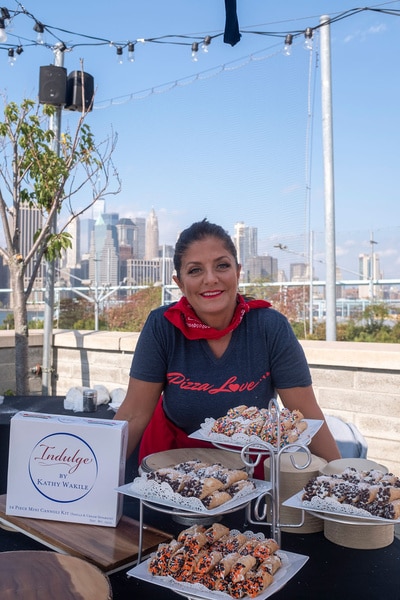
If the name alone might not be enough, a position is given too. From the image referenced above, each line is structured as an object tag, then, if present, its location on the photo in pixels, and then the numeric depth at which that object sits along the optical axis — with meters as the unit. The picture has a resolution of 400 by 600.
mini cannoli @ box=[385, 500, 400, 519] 0.96
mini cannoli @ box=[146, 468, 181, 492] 1.03
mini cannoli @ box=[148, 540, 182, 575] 0.88
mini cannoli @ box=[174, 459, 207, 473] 1.13
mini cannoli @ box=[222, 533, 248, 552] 0.92
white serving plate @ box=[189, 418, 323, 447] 1.09
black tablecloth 0.95
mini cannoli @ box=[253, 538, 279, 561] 0.89
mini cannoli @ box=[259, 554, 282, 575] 0.85
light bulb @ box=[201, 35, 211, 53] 4.52
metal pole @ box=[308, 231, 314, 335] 5.21
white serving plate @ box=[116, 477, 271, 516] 0.96
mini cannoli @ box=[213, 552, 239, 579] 0.84
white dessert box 1.20
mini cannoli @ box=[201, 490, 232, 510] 0.98
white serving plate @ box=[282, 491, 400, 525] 0.95
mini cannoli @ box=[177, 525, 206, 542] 0.94
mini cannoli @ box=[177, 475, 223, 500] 1.00
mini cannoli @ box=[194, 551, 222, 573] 0.85
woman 1.63
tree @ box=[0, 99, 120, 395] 4.26
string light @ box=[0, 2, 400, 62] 4.16
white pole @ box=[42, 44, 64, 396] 4.59
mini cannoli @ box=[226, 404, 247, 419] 1.25
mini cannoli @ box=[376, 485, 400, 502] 1.00
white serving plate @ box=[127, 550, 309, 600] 0.81
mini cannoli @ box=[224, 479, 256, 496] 1.04
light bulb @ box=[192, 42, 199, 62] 4.65
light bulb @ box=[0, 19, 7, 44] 4.16
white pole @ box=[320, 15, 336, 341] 4.28
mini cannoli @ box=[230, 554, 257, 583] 0.82
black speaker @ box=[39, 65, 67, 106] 4.44
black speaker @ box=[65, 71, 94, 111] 4.54
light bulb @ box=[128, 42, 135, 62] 4.72
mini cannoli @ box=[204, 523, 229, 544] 0.95
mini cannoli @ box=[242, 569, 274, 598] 0.81
